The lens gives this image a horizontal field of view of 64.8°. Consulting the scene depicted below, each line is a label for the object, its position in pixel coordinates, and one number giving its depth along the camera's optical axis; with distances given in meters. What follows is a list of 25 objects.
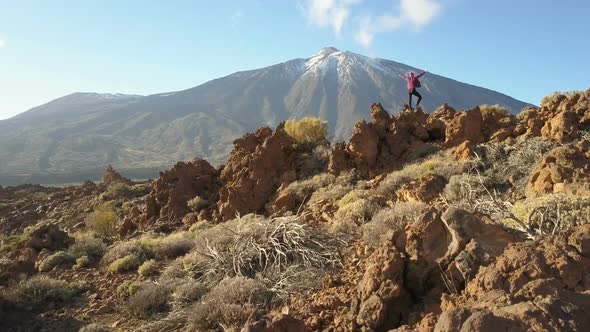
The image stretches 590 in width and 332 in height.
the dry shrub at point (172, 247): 9.59
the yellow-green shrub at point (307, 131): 15.09
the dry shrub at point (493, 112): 13.50
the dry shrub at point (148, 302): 6.53
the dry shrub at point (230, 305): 5.38
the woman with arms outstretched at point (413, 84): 14.91
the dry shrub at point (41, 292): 7.36
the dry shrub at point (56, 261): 9.40
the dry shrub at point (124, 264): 8.89
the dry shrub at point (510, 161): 9.05
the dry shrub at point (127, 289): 7.27
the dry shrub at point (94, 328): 5.79
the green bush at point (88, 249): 10.23
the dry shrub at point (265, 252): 6.79
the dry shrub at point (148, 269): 8.44
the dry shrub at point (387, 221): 6.68
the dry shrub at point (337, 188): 11.26
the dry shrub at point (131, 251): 9.62
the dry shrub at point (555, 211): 5.36
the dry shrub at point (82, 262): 9.44
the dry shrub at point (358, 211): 8.71
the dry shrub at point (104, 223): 14.30
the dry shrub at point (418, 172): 10.07
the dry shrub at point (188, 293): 6.45
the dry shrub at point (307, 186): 12.06
